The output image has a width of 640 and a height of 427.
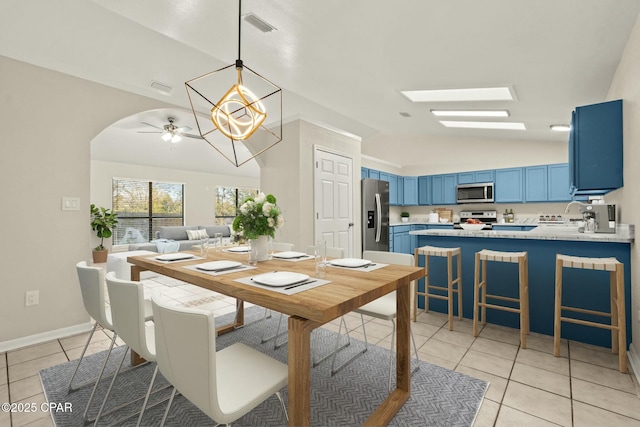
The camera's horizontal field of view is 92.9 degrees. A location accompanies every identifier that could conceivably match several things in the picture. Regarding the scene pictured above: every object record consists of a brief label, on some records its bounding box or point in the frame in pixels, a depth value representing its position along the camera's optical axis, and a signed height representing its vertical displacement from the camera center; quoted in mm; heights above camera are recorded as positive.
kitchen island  2404 -533
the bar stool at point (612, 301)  2037 -628
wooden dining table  1155 -353
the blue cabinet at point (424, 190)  7145 +564
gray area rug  1623 -1084
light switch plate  2807 +121
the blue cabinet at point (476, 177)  6262 +785
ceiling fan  4965 +1414
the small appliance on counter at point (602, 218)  2711 -48
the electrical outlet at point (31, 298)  2618 -707
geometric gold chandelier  1959 +1434
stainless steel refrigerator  5457 -12
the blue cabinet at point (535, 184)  5629 +556
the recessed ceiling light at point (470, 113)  3654 +1252
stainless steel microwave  6200 +438
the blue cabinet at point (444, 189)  6785 +571
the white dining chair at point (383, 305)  1966 -630
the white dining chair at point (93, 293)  1673 -443
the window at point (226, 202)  9281 +426
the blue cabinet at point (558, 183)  5422 +548
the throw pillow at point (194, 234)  7488 -455
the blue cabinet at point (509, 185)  5906 +555
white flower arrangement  2033 -27
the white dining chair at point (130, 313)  1344 -453
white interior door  4473 +260
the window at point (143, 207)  7602 +226
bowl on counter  4395 -194
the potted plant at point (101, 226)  6852 -221
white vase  2086 -227
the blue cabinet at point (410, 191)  7293 +552
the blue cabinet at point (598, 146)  2377 +537
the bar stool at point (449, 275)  2795 -583
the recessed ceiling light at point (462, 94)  3020 +1249
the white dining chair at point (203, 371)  966 -548
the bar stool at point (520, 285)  2445 -622
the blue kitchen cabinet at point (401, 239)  6664 -559
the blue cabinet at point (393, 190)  6906 +562
